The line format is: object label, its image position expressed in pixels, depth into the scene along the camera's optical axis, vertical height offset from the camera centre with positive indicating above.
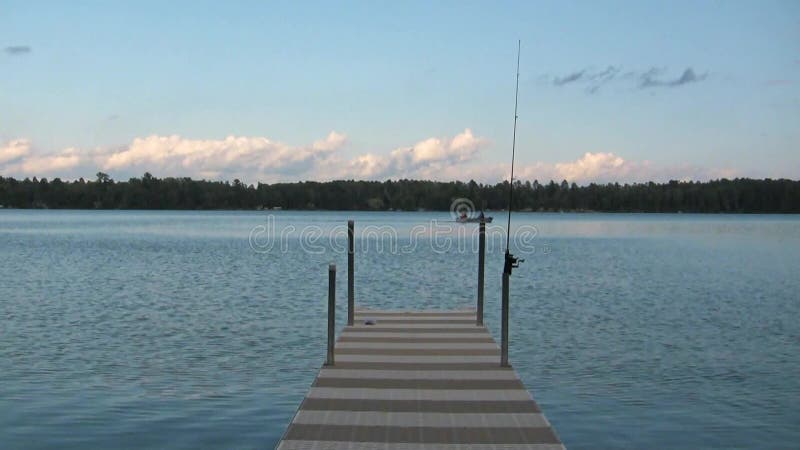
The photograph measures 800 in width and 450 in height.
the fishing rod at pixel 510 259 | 14.73 -1.15
